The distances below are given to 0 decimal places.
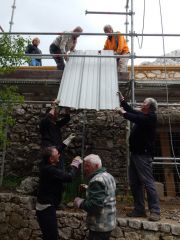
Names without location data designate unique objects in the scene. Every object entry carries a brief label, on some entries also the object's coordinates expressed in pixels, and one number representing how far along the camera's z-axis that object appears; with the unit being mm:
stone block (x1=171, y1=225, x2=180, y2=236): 3717
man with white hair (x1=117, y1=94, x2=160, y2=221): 3875
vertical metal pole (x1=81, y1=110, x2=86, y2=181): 5754
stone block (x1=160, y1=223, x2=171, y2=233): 3712
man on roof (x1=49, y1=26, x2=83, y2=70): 5582
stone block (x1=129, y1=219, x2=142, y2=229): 3781
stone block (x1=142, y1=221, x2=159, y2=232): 3740
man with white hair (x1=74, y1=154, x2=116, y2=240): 2924
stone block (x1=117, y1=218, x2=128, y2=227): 3857
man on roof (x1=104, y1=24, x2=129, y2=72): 5539
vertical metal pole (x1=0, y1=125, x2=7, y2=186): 5098
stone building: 5352
